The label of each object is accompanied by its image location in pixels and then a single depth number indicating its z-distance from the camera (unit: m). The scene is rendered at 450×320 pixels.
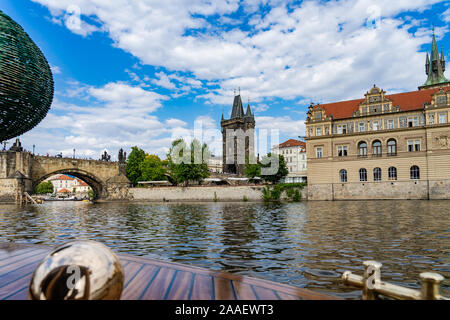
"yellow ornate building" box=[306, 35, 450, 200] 40.19
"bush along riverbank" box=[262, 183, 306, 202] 46.38
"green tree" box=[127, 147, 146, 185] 68.78
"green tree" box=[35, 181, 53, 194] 117.06
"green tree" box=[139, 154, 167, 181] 66.19
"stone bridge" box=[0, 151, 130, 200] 45.34
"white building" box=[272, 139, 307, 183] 87.06
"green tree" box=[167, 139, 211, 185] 60.12
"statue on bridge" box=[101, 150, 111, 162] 69.21
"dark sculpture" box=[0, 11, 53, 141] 5.78
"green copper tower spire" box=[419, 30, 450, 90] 61.28
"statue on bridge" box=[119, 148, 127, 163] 65.25
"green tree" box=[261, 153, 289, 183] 61.06
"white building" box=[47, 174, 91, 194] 138.12
